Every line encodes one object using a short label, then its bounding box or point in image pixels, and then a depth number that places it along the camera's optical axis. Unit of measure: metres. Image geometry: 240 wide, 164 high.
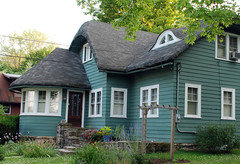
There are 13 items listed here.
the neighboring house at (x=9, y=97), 24.55
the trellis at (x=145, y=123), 9.58
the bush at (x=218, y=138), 11.73
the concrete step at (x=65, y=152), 11.90
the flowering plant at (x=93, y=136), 13.66
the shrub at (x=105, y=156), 7.88
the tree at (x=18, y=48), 45.59
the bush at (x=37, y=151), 11.45
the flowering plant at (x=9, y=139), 16.66
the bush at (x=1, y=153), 10.66
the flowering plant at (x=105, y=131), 13.79
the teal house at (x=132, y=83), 13.22
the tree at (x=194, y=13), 10.20
